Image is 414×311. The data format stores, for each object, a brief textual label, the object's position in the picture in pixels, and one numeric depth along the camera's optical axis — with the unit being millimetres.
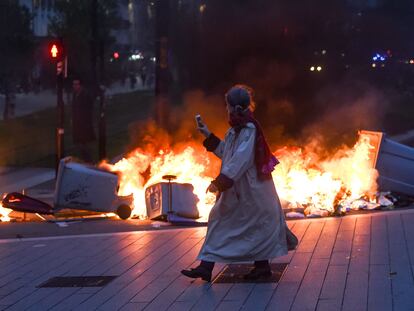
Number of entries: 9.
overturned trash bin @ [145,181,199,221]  10242
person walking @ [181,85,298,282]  6629
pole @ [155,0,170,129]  13414
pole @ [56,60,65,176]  13992
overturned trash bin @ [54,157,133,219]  10664
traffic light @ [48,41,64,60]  14047
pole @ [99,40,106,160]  17109
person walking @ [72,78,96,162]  18125
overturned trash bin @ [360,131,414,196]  11086
